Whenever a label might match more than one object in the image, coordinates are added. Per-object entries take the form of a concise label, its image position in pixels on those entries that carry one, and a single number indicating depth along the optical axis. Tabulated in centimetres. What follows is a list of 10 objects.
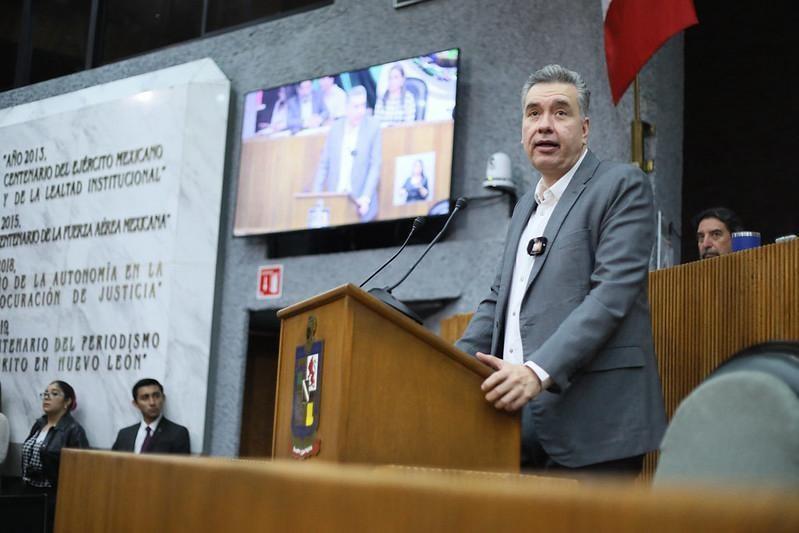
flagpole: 577
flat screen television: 647
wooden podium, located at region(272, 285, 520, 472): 184
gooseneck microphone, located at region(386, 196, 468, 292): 264
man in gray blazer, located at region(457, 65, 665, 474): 209
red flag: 496
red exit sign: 732
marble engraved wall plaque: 753
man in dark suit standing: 694
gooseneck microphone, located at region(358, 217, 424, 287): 267
